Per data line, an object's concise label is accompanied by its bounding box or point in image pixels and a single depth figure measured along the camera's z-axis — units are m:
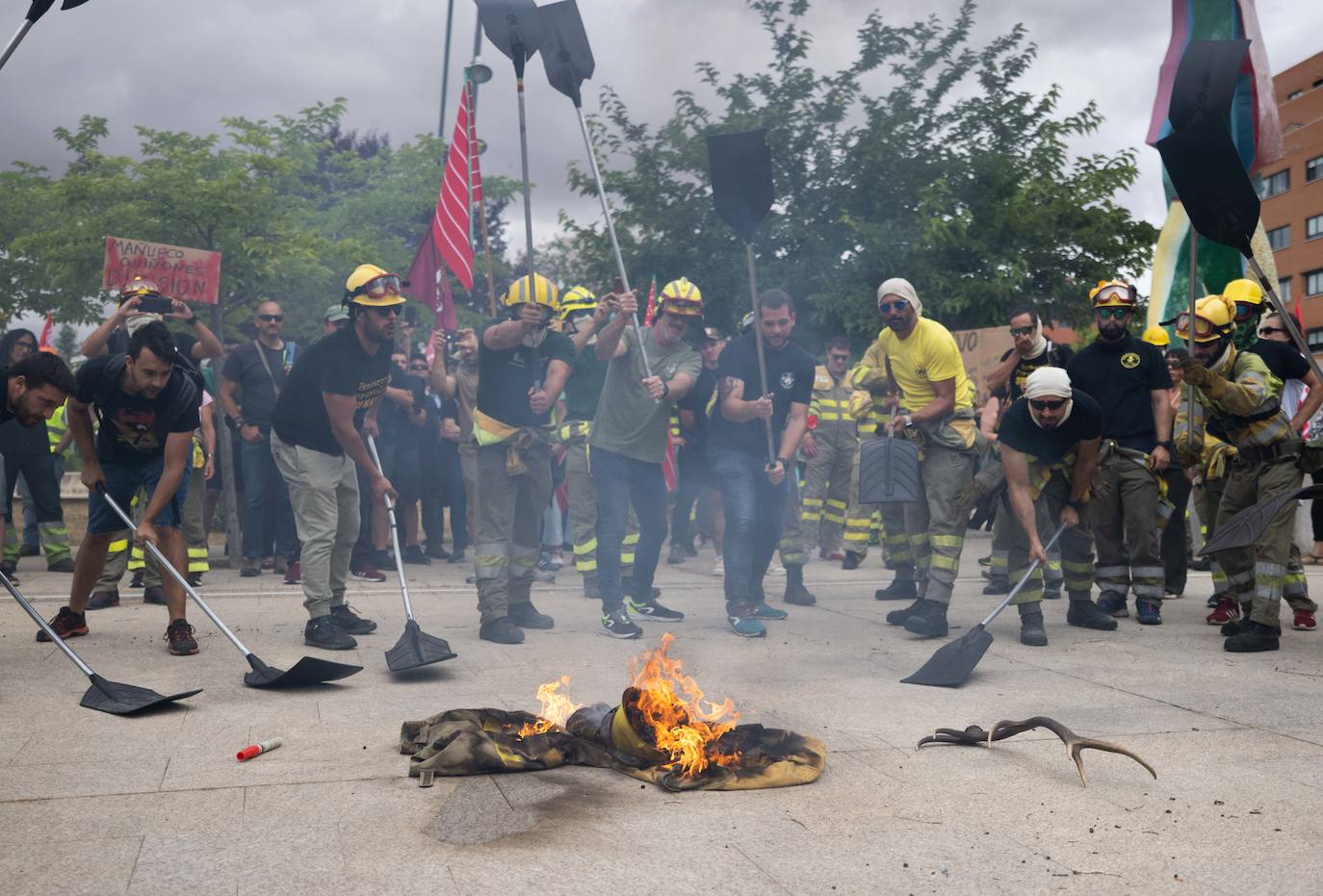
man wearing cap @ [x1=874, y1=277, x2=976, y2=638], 7.27
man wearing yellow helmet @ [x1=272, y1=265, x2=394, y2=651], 6.43
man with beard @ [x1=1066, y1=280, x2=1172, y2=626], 7.63
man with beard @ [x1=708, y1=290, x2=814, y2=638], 7.31
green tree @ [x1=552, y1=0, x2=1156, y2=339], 16.19
